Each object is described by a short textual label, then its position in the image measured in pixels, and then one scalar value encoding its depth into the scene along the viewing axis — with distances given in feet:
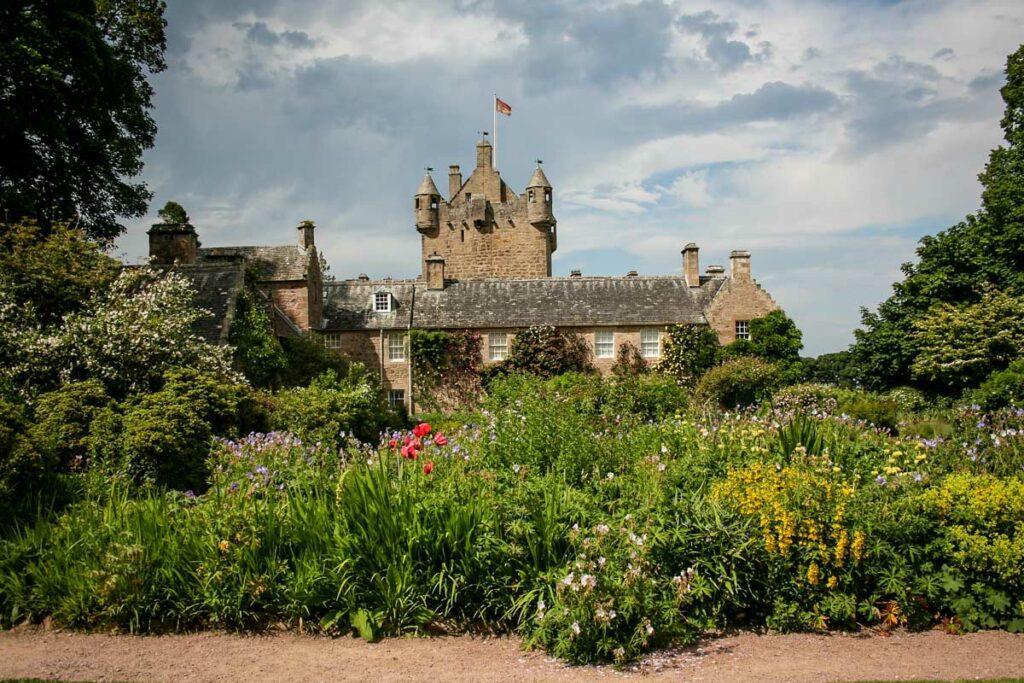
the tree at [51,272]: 47.29
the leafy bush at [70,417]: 33.63
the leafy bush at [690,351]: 100.42
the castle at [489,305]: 95.35
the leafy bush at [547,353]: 101.24
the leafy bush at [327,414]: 46.88
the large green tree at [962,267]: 81.97
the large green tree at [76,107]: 61.31
